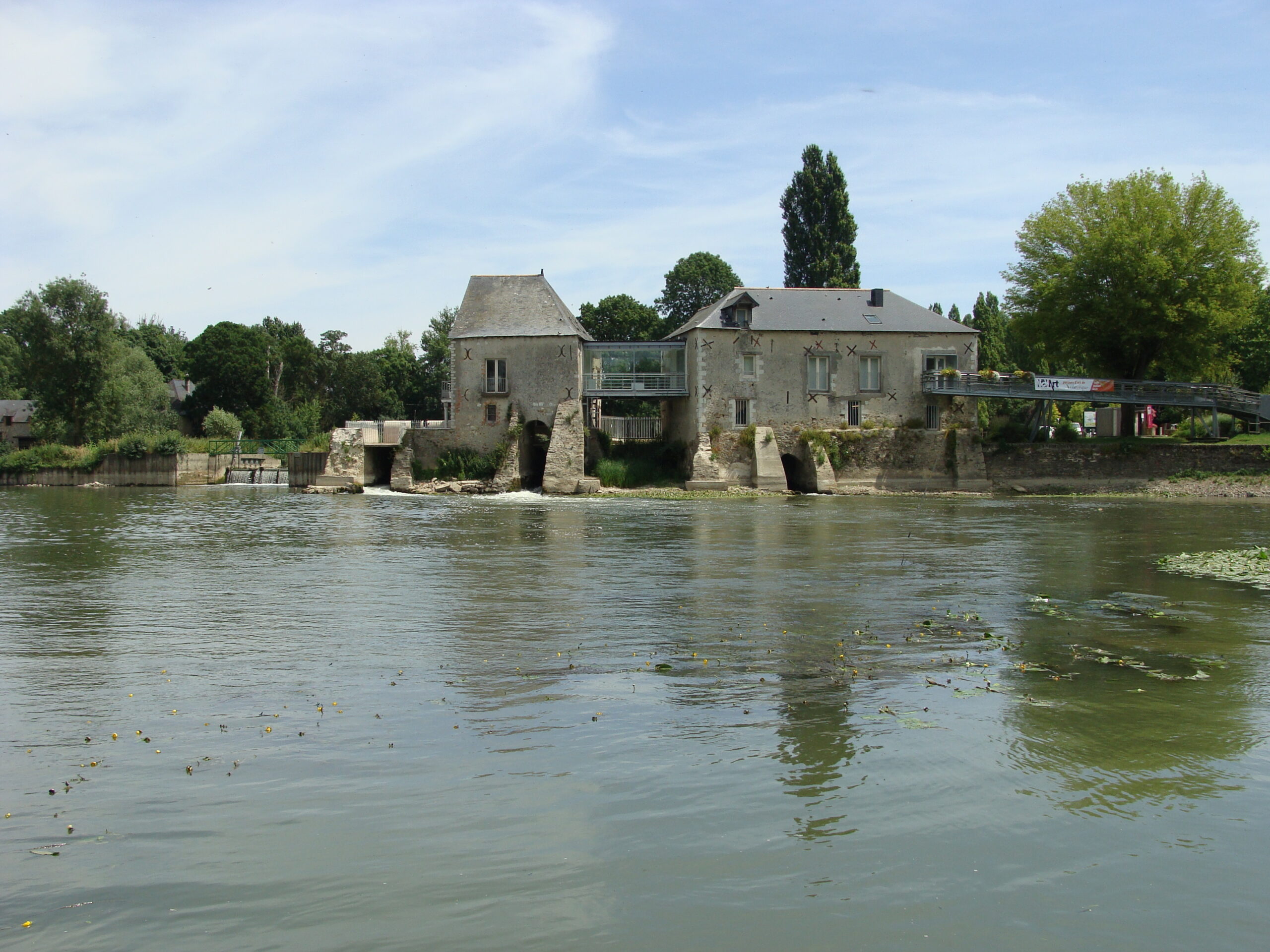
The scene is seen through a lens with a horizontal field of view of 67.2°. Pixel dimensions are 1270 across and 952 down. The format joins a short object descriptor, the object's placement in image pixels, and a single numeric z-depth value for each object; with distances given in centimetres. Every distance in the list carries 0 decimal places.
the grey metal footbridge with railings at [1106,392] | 3991
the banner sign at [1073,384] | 3978
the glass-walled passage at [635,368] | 4231
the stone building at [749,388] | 4062
